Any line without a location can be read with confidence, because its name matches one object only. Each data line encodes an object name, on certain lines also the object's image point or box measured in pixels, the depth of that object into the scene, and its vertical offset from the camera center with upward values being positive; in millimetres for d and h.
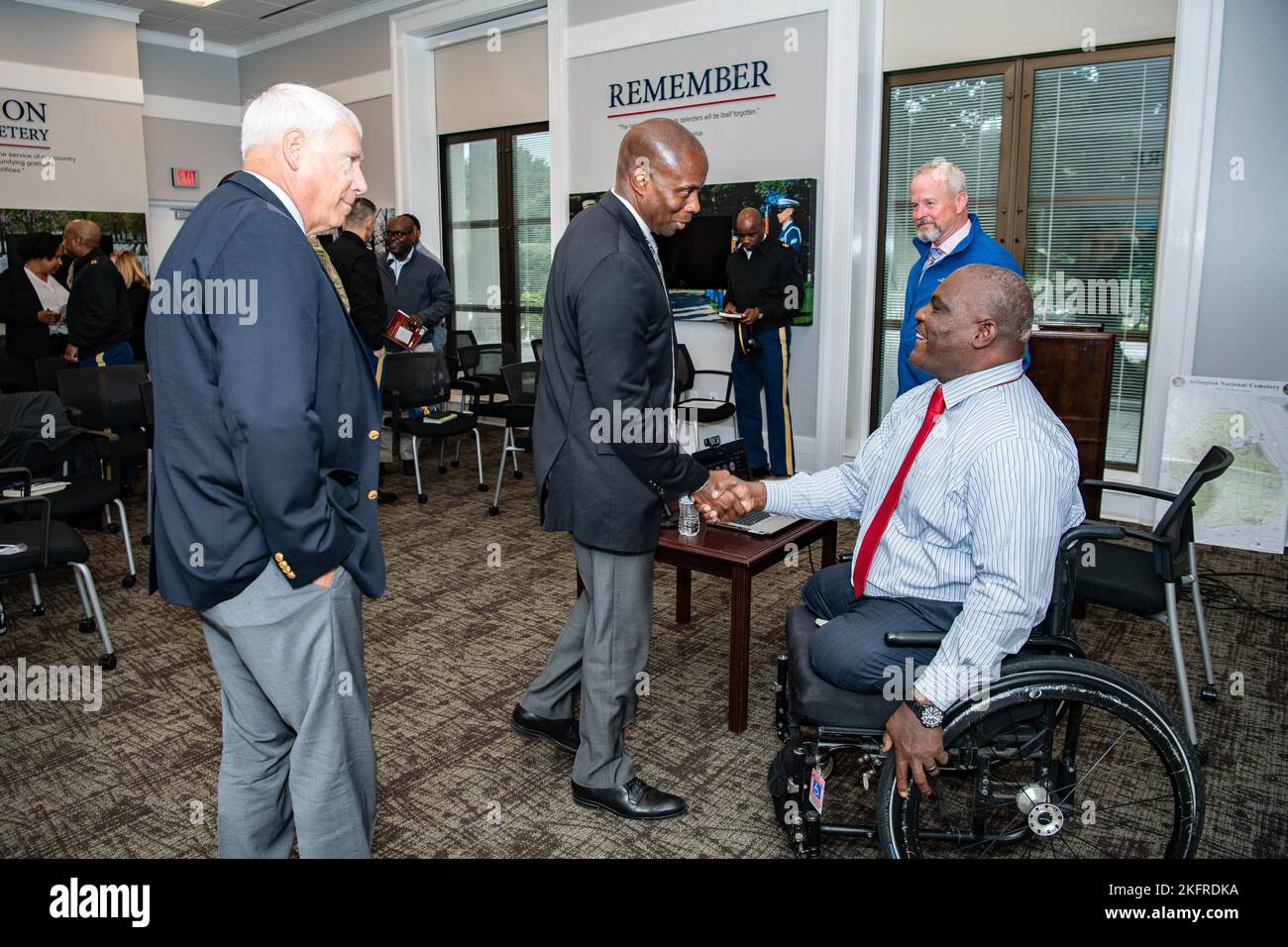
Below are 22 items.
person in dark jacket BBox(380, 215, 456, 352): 6555 +193
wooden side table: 2898 -817
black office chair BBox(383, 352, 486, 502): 5977 -553
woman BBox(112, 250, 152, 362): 6523 +172
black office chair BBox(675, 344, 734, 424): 6453 -699
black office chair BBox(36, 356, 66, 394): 5914 -456
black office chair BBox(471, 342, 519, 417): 6781 -568
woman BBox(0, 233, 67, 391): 6328 -25
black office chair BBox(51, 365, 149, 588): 4691 -580
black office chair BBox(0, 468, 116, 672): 3283 -894
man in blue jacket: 3721 +323
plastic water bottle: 3213 -743
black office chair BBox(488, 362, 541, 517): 5891 -587
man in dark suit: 2184 -277
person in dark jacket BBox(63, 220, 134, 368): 5945 -7
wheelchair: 1829 -1016
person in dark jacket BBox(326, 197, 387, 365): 5445 +193
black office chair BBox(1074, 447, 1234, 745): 2699 -855
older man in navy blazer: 1522 -279
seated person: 1860 -460
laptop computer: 3211 -582
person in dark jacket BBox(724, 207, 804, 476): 6156 -102
